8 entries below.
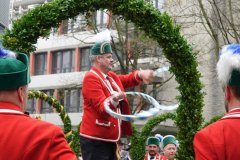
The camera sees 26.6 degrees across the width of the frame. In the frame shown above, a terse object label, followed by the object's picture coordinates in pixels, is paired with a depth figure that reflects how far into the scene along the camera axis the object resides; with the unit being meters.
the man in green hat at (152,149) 11.97
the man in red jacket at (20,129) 2.88
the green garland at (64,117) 12.61
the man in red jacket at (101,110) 6.21
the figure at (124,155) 10.50
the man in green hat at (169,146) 10.75
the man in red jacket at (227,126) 3.18
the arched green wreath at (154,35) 7.44
